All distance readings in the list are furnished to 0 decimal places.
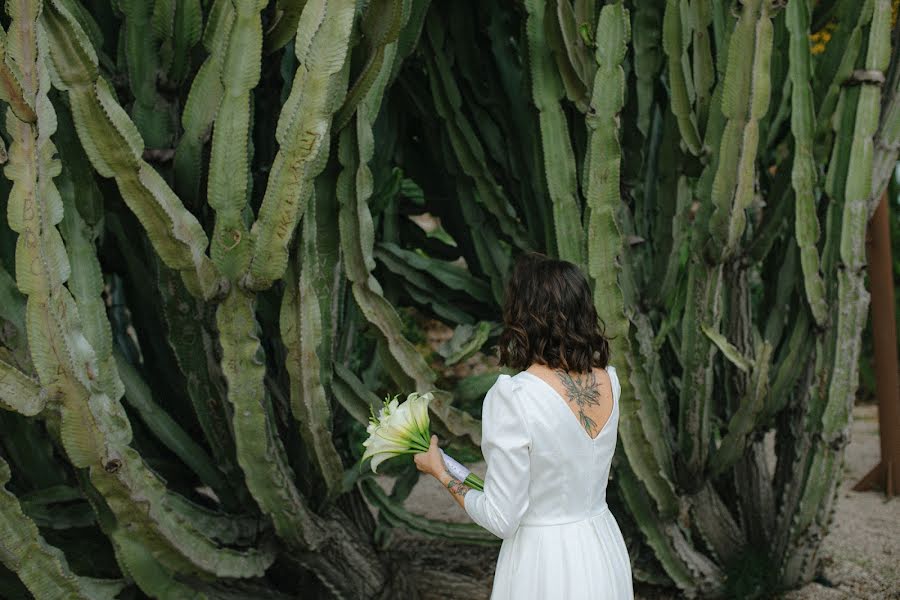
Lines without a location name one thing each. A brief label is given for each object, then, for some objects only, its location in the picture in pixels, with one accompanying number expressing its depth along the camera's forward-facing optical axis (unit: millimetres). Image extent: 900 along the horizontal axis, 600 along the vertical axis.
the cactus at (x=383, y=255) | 2459
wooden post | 4480
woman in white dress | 1990
